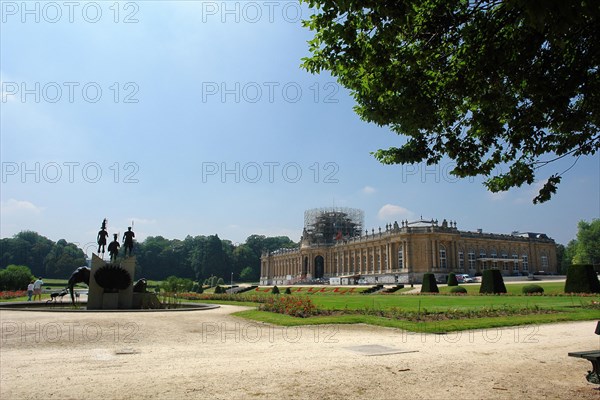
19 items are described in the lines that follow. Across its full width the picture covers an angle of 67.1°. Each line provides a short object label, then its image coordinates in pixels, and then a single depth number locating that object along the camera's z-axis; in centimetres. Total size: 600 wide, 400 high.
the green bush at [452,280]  4916
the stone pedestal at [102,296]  2183
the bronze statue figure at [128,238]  2500
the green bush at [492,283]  3703
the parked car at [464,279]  6150
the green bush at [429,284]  4298
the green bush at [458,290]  3926
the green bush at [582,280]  3172
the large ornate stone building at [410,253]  7644
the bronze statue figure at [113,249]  2492
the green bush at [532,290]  3469
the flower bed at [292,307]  1752
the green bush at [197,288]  5136
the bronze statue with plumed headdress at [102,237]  2439
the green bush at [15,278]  4066
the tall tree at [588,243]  8488
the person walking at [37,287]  3003
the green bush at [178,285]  4222
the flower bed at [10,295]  3288
